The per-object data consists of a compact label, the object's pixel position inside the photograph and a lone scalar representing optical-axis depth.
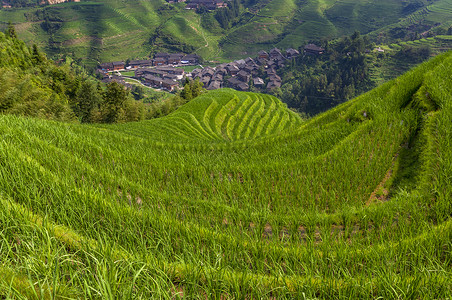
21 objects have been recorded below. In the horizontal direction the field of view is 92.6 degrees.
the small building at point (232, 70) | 133.12
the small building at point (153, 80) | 117.19
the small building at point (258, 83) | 122.75
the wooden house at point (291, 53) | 144.19
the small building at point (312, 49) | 134.19
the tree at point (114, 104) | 40.59
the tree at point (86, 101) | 42.94
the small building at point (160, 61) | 143.75
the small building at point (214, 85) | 113.82
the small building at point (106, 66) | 126.52
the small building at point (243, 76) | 126.12
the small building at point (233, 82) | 120.69
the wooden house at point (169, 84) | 113.19
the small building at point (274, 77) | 127.23
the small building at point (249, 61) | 145.50
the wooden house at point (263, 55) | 149.50
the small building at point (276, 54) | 145.94
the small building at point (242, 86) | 117.94
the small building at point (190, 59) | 152.50
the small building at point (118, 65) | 130.02
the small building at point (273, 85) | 119.98
